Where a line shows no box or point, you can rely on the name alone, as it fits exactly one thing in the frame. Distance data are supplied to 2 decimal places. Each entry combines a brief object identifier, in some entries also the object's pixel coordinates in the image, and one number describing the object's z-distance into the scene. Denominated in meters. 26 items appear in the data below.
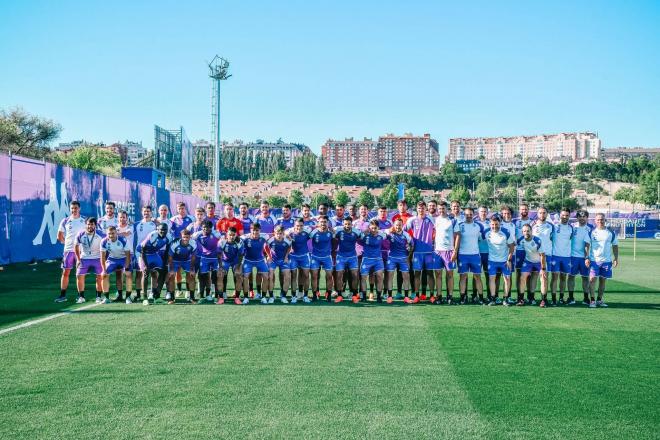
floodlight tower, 42.28
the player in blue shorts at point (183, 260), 11.27
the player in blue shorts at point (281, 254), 11.70
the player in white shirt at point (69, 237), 10.92
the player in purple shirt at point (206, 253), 11.51
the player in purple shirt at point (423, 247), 11.90
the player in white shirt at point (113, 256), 10.98
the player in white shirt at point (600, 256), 11.45
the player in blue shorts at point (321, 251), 11.84
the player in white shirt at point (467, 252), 11.63
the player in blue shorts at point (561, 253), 11.86
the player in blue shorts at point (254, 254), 11.55
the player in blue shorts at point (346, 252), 11.90
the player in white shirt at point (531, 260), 11.67
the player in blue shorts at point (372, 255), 11.77
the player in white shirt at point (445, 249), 11.68
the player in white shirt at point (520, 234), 11.89
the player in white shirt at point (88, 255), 11.02
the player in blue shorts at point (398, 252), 11.84
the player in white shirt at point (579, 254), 11.79
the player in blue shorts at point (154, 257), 11.22
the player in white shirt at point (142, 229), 11.66
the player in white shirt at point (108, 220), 11.77
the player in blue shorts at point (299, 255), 11.85
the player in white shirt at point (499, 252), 11.55
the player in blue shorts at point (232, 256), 11.50
